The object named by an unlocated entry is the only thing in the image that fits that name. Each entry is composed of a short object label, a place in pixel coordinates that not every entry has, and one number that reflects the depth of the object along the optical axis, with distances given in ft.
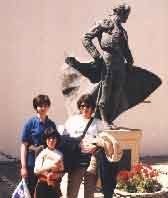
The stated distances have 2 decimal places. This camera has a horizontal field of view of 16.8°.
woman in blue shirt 15.03
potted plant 20.67
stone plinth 23.26
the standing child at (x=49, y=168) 14.49
